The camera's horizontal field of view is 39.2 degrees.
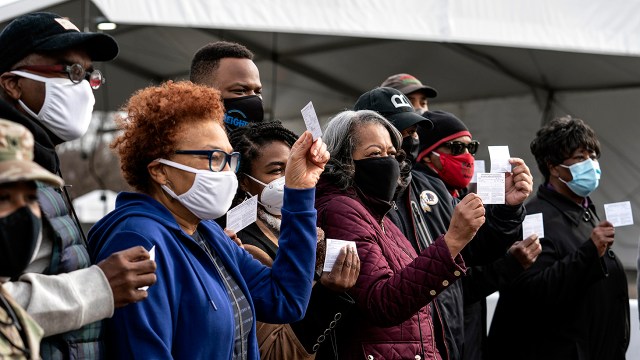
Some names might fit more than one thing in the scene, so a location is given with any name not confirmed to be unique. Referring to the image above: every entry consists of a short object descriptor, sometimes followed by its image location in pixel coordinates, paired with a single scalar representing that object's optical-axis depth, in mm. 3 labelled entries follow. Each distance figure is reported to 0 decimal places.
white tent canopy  8523
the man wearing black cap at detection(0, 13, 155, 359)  2295
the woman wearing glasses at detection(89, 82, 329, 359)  2609
